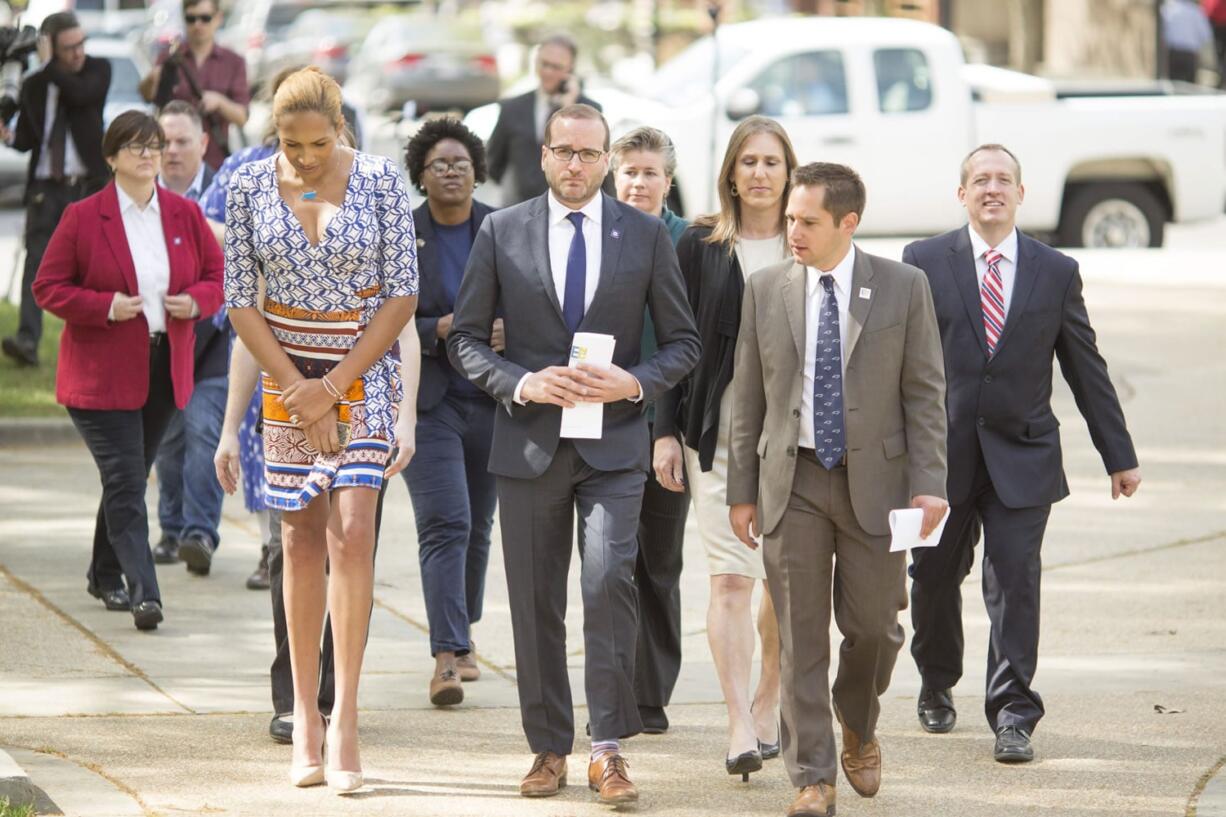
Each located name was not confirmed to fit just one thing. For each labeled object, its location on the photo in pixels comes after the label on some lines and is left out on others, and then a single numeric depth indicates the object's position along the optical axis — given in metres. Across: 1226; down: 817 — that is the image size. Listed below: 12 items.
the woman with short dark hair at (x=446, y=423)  15.10
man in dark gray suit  12.63
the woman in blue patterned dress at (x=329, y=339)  12.40
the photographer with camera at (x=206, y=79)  26.02
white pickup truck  38.62
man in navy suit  13.95
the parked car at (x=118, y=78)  43.78
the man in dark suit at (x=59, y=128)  26.20
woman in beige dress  13.45
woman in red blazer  16.83
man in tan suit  12.20
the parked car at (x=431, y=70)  70.37
